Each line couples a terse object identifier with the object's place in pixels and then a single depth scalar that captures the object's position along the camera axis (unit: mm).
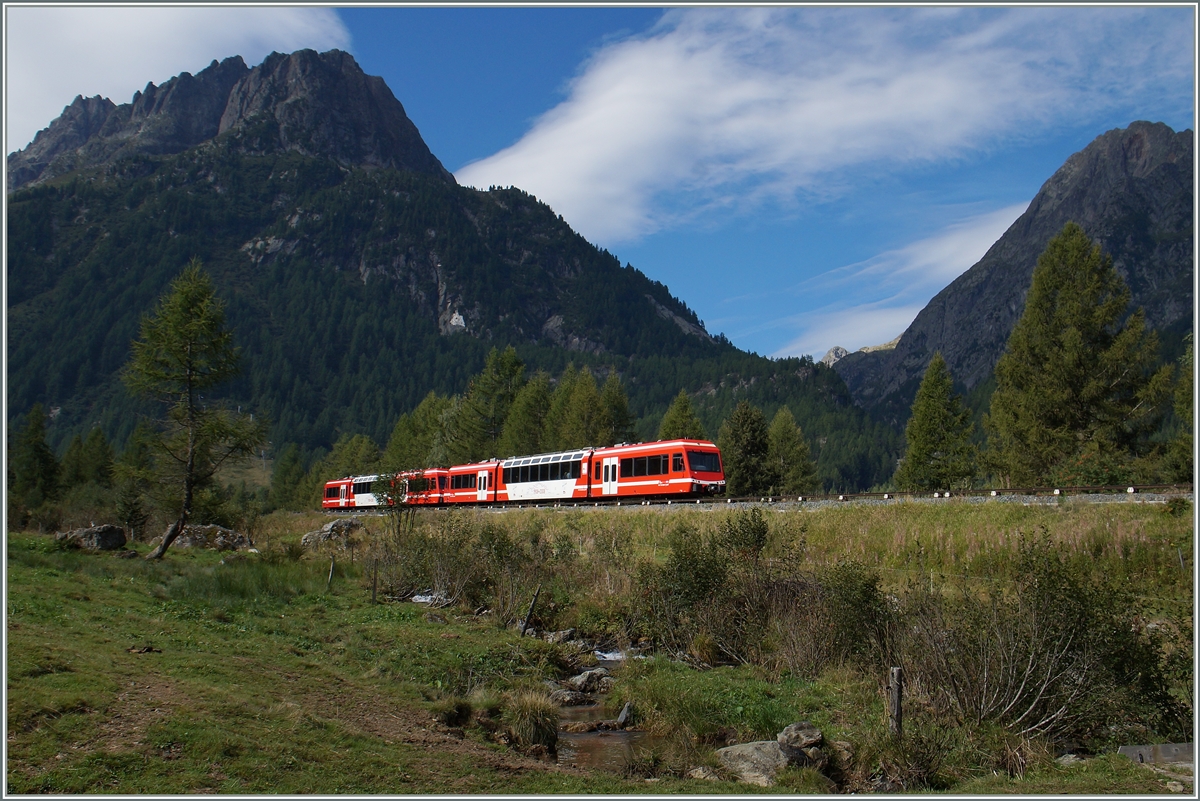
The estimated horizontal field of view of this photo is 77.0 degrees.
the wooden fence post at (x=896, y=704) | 11648
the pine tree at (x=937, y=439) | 52875
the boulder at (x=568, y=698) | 16172
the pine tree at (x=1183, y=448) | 37969
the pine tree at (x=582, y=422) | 67125
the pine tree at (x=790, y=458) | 74125
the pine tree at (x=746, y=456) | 61688
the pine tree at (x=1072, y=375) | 36875
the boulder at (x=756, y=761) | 11565
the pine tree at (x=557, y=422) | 68750
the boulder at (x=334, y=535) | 37688
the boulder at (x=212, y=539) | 32562
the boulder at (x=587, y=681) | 17438
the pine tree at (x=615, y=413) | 68750
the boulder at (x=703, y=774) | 11756
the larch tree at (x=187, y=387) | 29688
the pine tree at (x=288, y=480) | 110750
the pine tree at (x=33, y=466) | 61875
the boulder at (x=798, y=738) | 12086
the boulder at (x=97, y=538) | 25844
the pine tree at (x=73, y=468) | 68875
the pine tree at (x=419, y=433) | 83000
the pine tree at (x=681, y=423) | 68375
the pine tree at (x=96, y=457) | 71750
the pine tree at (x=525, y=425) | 70875
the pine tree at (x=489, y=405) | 75500
